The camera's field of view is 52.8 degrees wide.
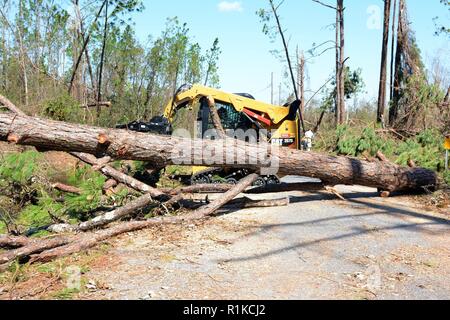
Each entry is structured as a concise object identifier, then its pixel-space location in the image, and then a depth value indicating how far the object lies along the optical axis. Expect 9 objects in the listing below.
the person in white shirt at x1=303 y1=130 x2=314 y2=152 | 14.91
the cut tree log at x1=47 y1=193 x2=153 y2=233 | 5.59
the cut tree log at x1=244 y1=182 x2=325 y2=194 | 7.91
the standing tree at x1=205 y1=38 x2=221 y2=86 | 25.59
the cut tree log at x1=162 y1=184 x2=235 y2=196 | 6.72
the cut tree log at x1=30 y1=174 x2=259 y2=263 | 4.51
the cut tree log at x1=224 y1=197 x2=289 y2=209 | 7.13
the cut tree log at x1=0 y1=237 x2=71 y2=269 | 4.31
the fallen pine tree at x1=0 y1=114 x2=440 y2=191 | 5.12
